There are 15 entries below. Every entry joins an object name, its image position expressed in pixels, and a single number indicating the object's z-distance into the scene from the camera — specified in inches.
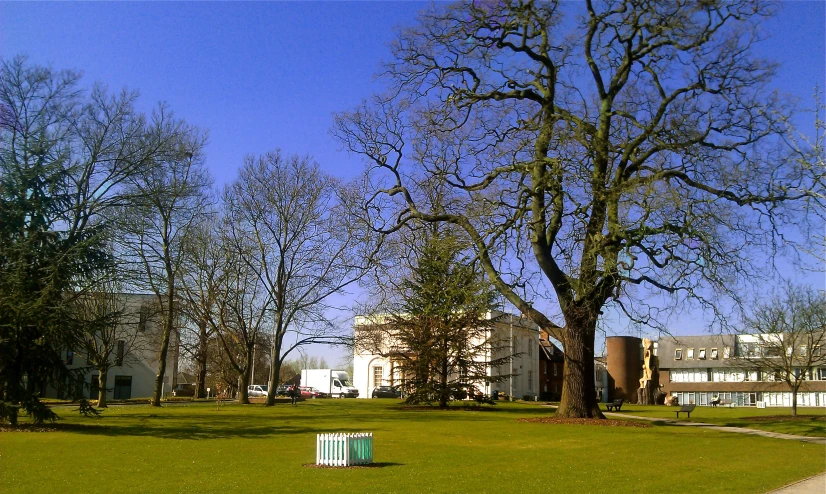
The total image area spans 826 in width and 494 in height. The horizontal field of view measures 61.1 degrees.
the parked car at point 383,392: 2760.8
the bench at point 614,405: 1571.2
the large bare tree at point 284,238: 1691.7
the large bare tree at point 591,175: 908.6
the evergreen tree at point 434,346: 1595.7
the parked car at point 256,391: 2839.6
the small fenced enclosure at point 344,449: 565.6
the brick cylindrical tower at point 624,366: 3248.0
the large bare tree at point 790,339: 1539.1
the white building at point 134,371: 2251.5
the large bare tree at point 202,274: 1641.2
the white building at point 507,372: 2888.8
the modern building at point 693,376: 3051.2
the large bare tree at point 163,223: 1061.1
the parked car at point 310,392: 2905.8
